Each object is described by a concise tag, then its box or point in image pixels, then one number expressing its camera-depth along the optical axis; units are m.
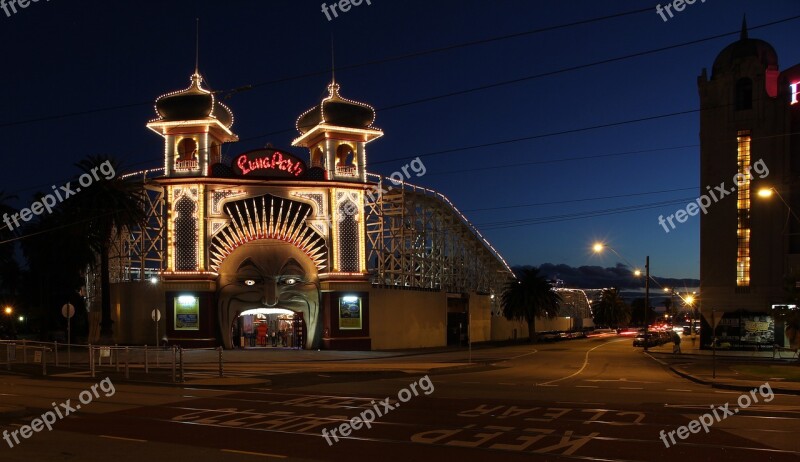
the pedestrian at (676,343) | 48.58
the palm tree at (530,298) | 72.50
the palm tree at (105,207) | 44.88
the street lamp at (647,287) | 52.84
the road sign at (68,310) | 34.59
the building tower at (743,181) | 51.28
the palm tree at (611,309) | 166.25
